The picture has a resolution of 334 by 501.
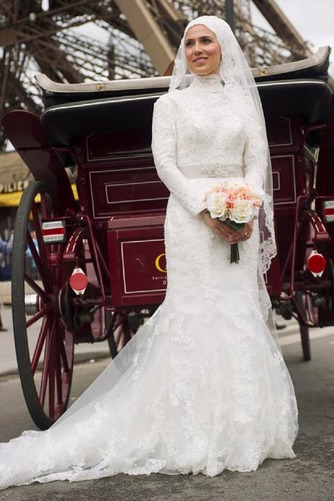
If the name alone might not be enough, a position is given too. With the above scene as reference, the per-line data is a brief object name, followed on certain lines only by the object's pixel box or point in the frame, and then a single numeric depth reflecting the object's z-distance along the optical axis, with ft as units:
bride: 10.84
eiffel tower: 54.13
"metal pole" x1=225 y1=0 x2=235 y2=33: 32.92
